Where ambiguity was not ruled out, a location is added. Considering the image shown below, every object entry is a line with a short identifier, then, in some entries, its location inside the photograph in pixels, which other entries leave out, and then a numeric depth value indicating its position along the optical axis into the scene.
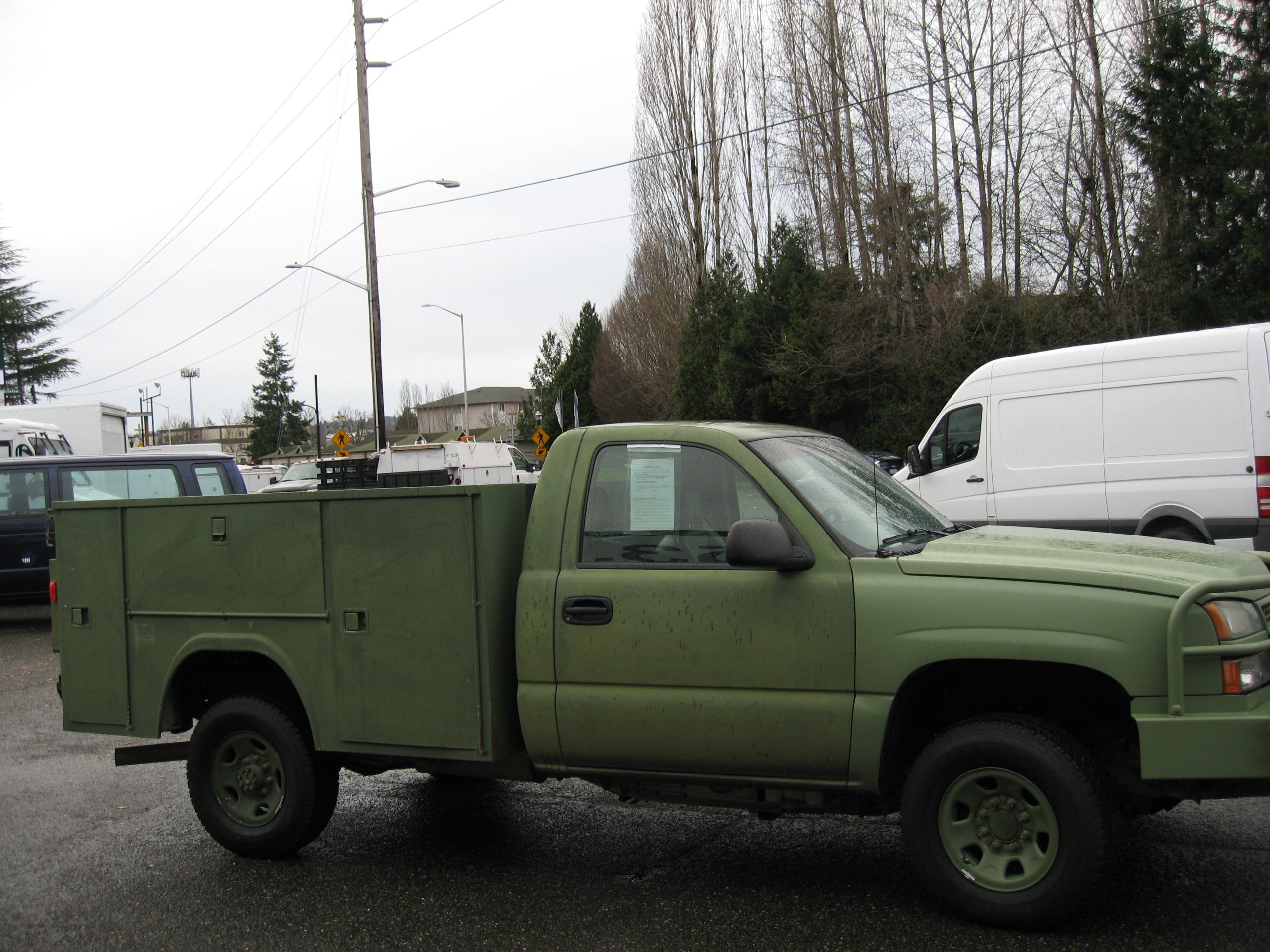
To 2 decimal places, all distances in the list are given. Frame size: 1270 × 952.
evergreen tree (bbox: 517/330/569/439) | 77.69
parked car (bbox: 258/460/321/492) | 25.36
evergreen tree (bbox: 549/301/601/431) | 73.44
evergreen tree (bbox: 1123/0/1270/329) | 22.38
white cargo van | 9.23
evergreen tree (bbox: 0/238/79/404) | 56.16
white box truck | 24.95
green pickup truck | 3.69
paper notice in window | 4.39
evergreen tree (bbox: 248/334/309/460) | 96.75
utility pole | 26.12
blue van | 13.15
